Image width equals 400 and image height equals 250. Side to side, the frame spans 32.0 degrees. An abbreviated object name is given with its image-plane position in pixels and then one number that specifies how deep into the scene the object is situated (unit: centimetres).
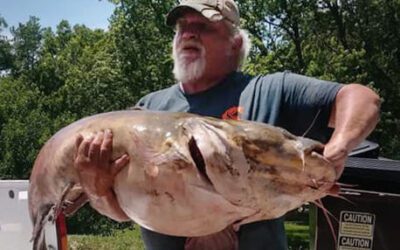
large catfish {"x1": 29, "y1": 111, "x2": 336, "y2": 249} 174
